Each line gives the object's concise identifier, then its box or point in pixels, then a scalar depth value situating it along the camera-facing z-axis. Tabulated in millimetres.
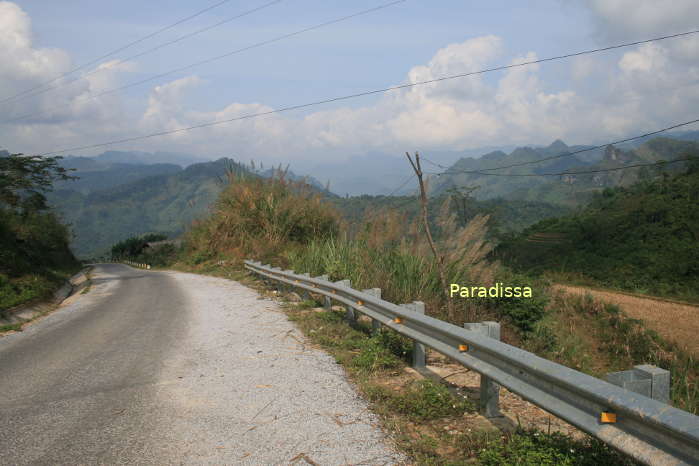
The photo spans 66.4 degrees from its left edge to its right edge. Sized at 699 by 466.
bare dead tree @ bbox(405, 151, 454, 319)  8094
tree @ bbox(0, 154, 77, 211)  20766
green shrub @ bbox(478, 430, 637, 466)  3172
